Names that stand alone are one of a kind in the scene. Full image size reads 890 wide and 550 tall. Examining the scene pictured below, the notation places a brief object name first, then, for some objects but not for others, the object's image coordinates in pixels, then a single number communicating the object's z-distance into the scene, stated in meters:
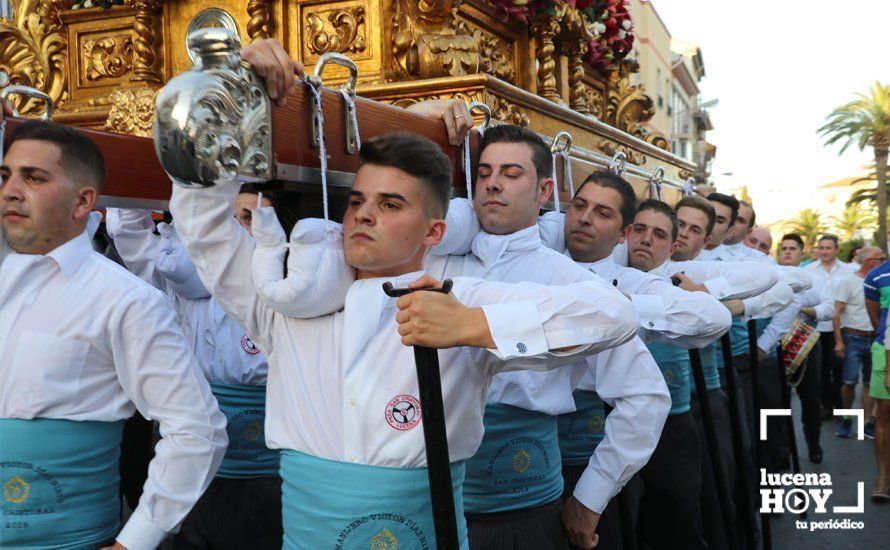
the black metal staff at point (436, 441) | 1.73
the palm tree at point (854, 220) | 37.62
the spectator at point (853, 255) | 11.89
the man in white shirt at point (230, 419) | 3.14
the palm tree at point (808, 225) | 40.56
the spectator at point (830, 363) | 10.13
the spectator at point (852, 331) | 9.70
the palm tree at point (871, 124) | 30.50
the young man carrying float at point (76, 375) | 2.14
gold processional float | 3.91
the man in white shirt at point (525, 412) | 2.82
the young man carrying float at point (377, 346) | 1.96
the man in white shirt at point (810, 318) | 7.98
